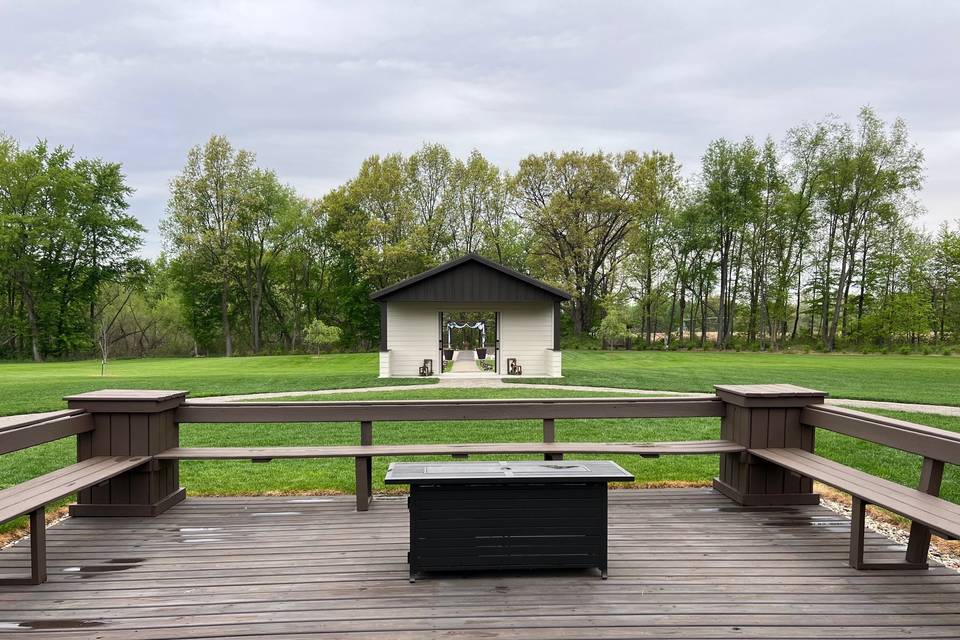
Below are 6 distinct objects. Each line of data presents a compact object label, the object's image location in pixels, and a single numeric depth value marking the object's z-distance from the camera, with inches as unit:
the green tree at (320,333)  1063.0
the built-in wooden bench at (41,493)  121.1
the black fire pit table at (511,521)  126.0
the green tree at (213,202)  1318.9
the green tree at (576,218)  1352.1
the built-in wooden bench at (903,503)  116.0
